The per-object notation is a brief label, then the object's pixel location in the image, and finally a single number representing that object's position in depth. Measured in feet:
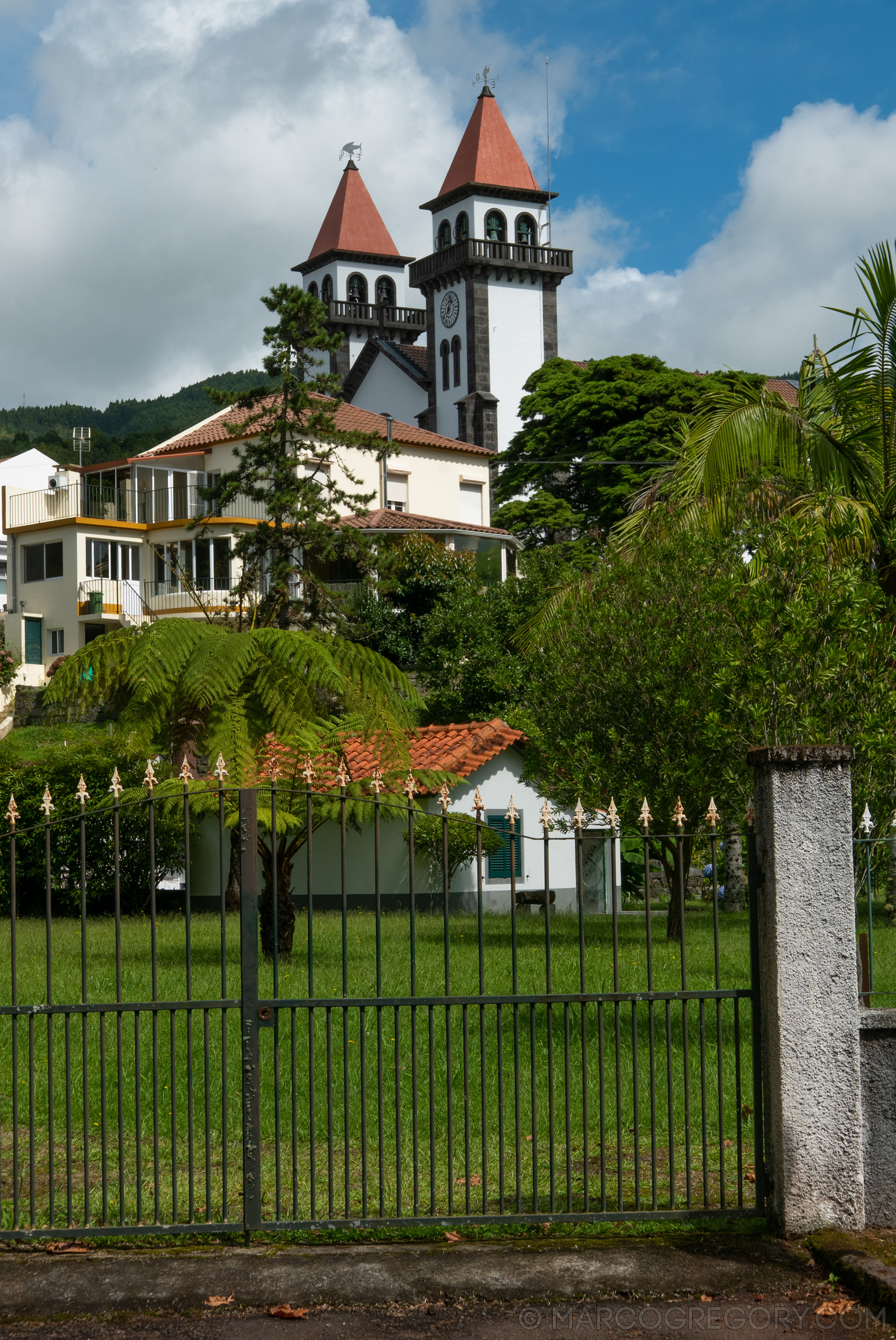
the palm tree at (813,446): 38.78
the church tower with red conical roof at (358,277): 261.03
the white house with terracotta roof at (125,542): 145.18
